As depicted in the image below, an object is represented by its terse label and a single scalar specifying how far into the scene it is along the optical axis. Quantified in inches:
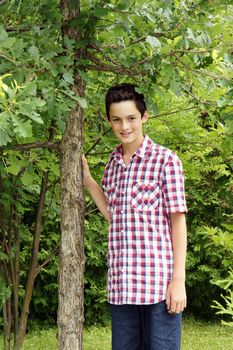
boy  98.2
